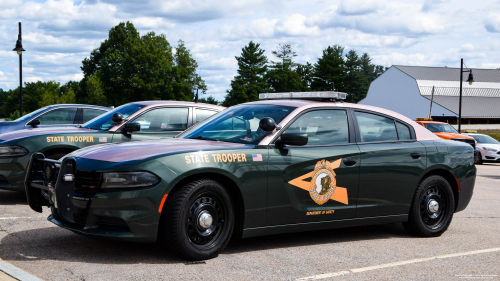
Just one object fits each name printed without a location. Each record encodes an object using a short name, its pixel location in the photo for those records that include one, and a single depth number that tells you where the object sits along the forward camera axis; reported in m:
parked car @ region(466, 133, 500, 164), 24.09
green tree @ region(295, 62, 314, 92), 116.16
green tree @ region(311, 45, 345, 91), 100.12
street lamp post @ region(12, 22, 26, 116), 21.28
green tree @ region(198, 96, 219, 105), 105.88
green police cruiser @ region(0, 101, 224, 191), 7.64
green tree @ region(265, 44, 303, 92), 99.69
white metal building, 78.44
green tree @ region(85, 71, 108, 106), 80.31
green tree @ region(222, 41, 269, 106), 93.50
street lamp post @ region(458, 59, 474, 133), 31.48
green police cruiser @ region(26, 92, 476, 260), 4.49
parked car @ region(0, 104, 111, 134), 12.45
